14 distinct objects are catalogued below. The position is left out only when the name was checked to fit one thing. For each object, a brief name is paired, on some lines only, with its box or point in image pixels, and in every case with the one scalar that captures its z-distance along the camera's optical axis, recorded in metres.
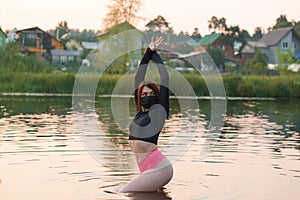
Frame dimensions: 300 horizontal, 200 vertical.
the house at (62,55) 111.06
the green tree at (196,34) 129.69
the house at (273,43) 108.19
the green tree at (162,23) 91.60
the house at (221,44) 107.81
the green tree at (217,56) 86.12
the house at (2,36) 76.90
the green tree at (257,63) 76.94
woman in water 10.62
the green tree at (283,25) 129.50
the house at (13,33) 116.16
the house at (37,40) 107.45
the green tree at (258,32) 171.38
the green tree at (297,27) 126.26
